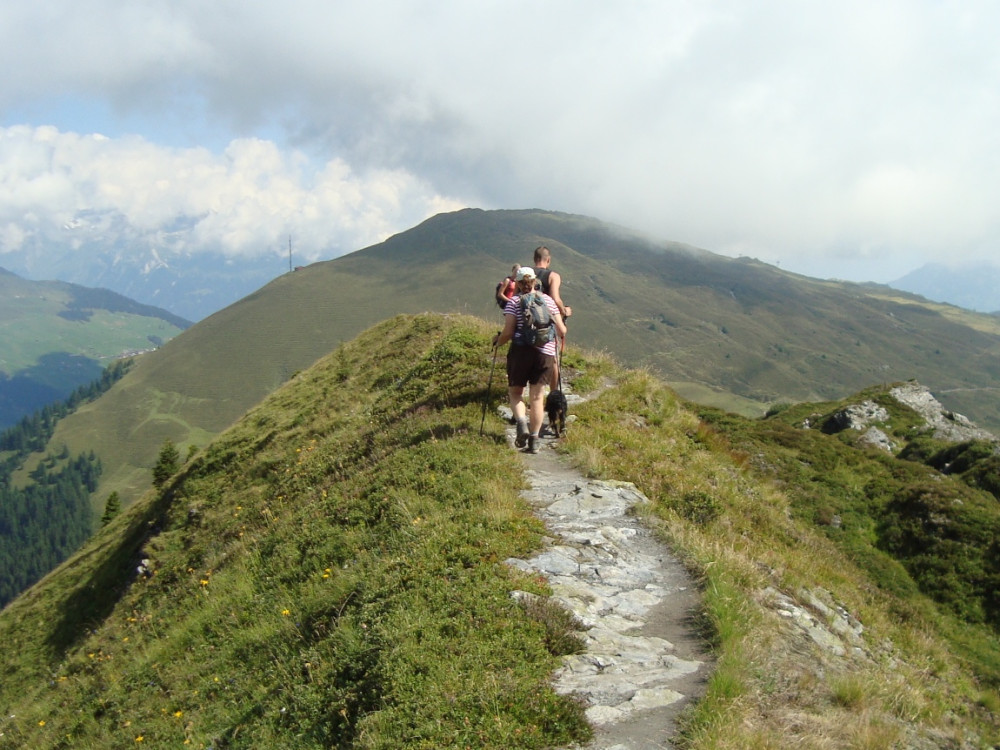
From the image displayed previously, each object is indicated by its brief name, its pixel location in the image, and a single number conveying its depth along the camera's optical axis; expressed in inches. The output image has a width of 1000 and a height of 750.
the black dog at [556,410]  496.4
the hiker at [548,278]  507.2
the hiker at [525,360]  451.5
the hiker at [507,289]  509.4
